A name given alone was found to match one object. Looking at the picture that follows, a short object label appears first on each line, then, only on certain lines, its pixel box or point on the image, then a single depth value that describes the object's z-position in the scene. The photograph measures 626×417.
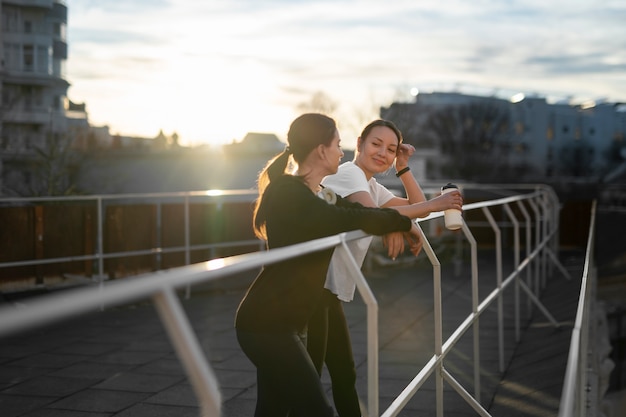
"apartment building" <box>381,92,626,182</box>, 95.38
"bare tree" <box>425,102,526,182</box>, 93.21
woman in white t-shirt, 3.37
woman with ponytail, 2.71
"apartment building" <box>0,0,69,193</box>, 65.90
